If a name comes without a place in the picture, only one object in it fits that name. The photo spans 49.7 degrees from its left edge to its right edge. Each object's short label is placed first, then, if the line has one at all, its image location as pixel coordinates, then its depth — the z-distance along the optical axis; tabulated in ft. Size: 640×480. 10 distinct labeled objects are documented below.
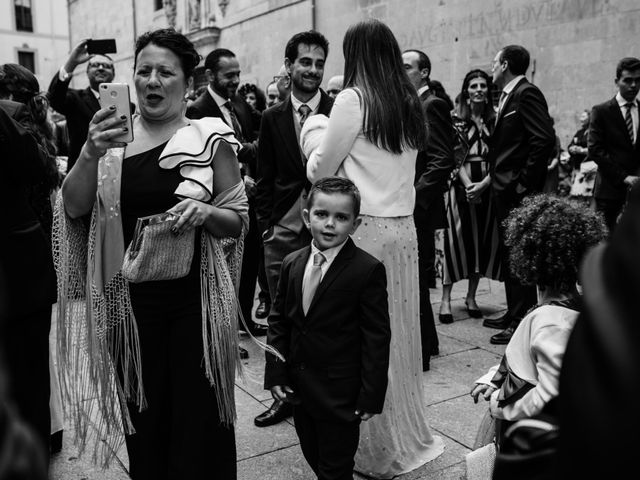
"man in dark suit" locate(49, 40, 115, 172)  17.60
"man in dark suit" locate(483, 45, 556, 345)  18.65
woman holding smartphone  8.68
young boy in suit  9.17
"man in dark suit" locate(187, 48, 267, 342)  17.42
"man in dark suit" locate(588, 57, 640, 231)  21.48
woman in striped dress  21.08
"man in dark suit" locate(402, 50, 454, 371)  16.33
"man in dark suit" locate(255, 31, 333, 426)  14.12
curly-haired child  7.33
